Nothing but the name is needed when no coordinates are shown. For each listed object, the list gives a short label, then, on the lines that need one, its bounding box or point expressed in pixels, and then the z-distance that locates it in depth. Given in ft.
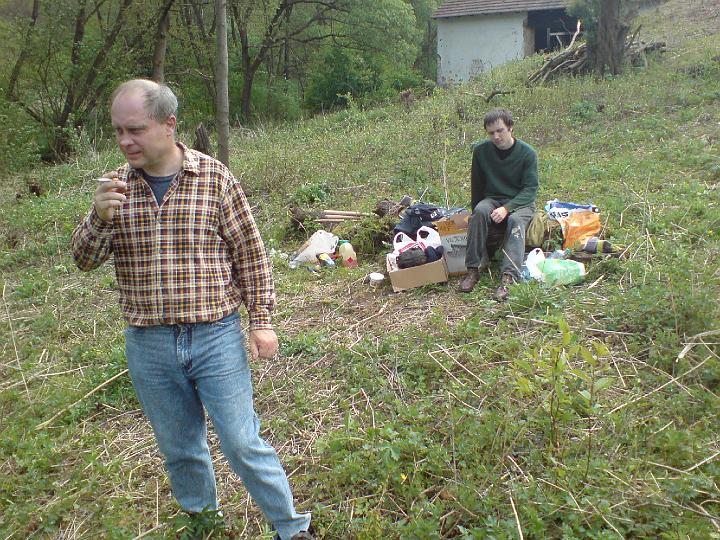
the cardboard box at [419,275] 18.85
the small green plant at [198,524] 9.86
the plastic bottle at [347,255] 22.29
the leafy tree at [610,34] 43.19
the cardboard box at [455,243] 19.40
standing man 8.25
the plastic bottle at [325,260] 22.25
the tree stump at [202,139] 29.58
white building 83.20
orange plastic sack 18.90
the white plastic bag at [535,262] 17.54
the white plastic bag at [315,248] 22.95
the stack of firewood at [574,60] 46.19
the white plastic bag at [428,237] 19.81
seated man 18.24
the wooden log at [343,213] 25.39
